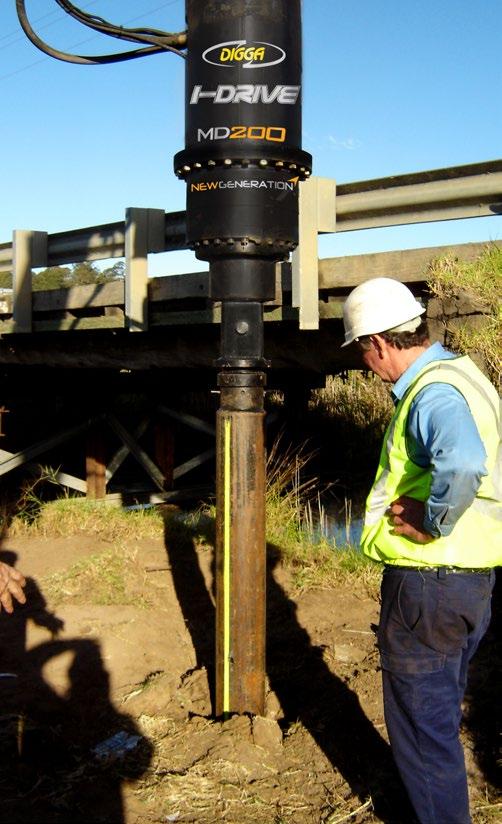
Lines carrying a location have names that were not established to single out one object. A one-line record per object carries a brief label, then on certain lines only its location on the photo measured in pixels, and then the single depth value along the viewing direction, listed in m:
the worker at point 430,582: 3.24
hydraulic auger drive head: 4.39
